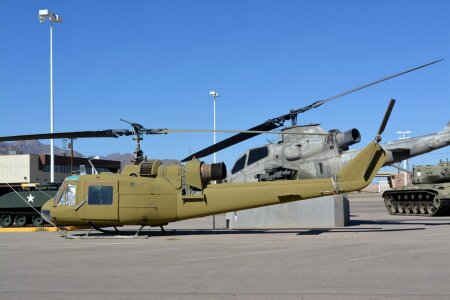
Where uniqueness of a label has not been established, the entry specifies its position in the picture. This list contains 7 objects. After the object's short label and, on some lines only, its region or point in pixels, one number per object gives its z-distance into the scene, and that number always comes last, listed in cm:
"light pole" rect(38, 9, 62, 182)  3481
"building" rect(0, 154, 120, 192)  7350
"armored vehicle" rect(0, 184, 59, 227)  2684
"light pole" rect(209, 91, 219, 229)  5166
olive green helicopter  1605
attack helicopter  1805
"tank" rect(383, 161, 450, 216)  2820
